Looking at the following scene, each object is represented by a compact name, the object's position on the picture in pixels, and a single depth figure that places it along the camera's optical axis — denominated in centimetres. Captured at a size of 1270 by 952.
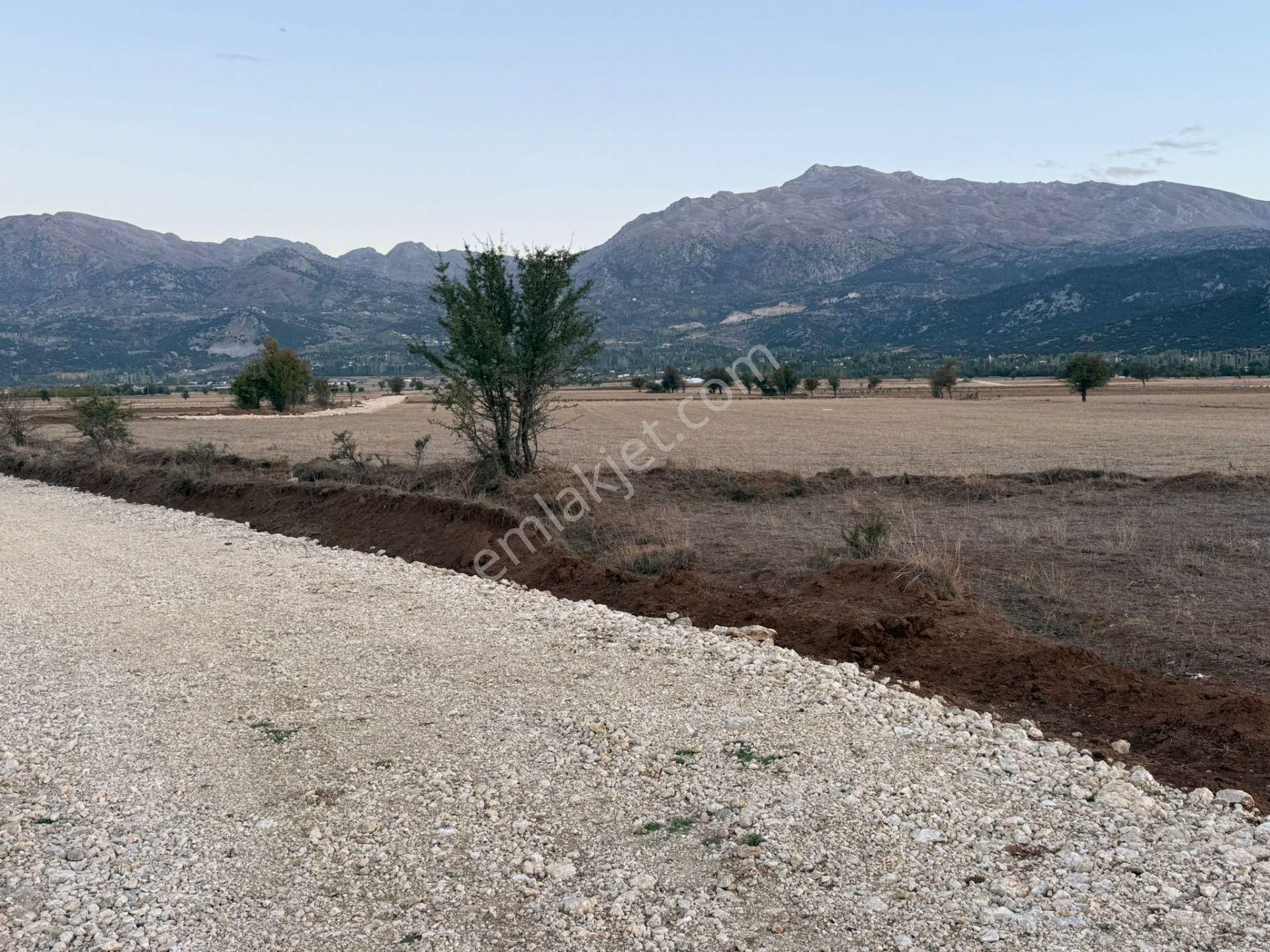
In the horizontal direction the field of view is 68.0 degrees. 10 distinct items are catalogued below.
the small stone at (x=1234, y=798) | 621
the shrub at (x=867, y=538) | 1377
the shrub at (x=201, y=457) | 2652
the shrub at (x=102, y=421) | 3331
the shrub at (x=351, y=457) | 2386
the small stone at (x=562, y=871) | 543
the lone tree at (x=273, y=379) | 8275
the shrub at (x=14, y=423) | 4034
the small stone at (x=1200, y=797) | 626
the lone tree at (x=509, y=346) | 2288
